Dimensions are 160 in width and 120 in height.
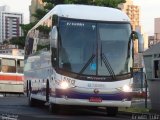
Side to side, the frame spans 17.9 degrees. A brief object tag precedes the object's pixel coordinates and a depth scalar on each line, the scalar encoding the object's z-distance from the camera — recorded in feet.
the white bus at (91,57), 54.70
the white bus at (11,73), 129.80
